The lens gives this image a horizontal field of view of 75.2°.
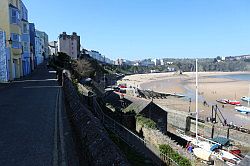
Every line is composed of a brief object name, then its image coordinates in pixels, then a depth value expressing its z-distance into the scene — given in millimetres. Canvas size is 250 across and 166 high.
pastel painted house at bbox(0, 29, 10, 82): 15949
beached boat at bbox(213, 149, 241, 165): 13301
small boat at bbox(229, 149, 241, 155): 14701
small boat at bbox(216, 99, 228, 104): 33697
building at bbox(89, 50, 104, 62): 111373
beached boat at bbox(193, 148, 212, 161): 13663
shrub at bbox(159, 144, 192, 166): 9627
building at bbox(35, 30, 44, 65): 37026
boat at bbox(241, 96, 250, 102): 35437
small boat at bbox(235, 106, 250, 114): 28121
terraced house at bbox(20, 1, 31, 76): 23184
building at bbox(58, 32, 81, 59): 62611
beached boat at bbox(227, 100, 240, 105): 33088
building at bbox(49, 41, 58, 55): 80464
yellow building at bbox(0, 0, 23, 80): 17273
